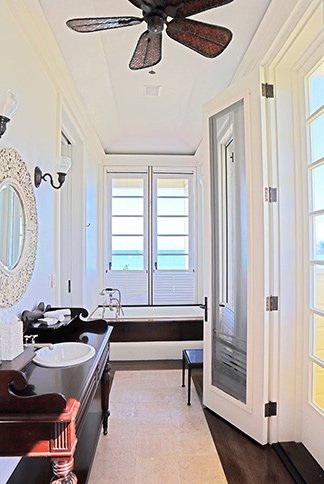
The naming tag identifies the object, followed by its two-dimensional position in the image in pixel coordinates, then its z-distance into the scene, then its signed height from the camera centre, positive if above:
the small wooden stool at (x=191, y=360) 3.07 -1.02
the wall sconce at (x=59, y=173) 2.40 +0.55
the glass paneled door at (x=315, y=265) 2.18 -0.11
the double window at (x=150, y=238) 5.62 +0.17
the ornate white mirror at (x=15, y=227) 1.88 +0.13
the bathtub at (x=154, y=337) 4.29 -1.10
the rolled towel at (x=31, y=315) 2.12 -0.43
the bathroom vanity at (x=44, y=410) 1.25 -0.60
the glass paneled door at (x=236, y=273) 2.43 -0.19
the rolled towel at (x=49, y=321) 2.17 -0.46
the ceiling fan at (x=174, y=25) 1.70 +1.19
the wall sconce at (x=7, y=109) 1.69 +0.71
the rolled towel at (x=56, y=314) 2.29 -0.44
